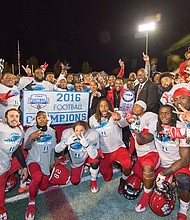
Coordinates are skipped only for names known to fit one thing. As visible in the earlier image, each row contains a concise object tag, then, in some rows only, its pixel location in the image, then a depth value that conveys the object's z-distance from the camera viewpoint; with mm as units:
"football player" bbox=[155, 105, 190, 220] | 3293
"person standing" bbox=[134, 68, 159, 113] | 5215
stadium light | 19531
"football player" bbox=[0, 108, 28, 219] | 3547
